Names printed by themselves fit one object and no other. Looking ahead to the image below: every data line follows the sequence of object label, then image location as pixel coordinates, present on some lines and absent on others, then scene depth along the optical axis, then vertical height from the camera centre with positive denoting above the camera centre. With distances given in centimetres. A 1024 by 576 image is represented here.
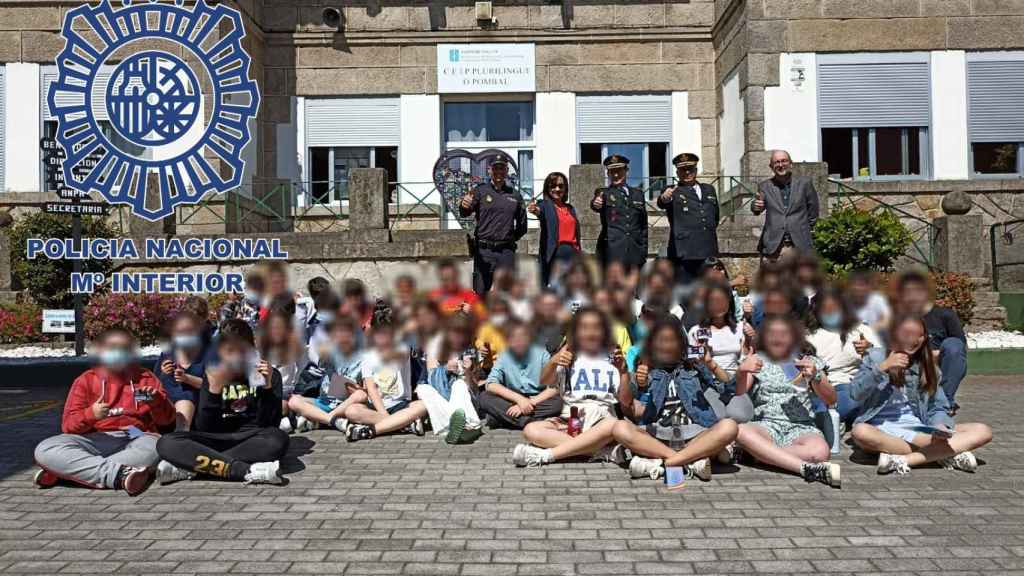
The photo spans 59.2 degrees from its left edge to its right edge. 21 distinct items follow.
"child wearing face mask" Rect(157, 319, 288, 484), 639 -96
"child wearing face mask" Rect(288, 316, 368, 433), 847 -82
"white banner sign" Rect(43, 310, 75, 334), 1327 -30
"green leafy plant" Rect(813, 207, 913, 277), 1306 +78
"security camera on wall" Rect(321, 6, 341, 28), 2112 +663
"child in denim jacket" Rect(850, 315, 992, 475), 664 -89
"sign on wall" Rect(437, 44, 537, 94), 2133 +544
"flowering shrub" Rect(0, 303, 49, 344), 1477 -41
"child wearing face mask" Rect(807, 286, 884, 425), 750 -36
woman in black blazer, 1041 +85
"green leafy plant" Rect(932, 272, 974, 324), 1377 +2
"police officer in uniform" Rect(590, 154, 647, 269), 1034 +94
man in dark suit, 1030 +101
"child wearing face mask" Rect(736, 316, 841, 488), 649 -76
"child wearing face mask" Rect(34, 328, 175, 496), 629 -93
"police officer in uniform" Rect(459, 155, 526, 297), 1067 +91
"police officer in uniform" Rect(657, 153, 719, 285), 1025 +84
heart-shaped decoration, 1934 +284
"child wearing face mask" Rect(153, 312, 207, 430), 691 -51
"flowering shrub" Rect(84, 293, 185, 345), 1371 -21
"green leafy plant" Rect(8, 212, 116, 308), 1519 +57
